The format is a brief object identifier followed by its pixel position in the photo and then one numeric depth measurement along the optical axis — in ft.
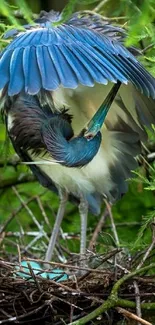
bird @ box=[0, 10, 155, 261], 18.24
